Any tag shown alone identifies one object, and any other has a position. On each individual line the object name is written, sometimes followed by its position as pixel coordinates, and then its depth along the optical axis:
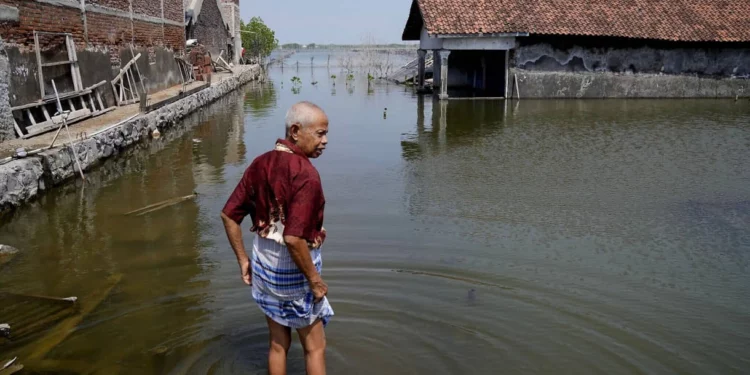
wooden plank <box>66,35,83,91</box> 12.31
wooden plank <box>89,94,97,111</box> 12.99
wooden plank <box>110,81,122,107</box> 14.76
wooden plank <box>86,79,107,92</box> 12.99
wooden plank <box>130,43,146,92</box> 16.89
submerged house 20.98
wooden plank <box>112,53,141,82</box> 15.12
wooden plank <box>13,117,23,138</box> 9.61
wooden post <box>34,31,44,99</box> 10.70
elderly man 2.90
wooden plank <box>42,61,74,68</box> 11.01
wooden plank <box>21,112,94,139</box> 9.79
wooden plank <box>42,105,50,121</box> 10.72
